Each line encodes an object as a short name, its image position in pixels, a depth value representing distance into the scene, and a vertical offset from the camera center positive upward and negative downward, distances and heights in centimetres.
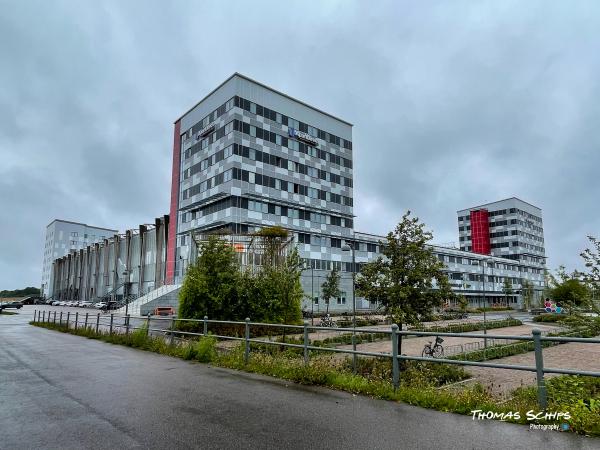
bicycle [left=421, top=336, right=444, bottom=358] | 1462 -239
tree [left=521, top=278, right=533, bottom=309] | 8156 -86
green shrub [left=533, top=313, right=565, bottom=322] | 4303 -304
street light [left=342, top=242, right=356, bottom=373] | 865 -147
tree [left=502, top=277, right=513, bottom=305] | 7366 +12
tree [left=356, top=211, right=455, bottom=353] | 1300 +33
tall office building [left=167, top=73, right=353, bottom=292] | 5341 +1629
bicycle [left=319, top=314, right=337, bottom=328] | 3065 -241
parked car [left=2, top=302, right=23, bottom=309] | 6557 -260
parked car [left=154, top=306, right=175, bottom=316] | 4466 -237
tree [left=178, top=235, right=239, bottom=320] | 2019 +8
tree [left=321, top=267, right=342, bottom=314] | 4128 +16
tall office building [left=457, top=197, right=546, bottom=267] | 11469 +1607
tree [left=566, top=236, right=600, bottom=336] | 1080 -29
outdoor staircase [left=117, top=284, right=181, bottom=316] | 4694 -140
